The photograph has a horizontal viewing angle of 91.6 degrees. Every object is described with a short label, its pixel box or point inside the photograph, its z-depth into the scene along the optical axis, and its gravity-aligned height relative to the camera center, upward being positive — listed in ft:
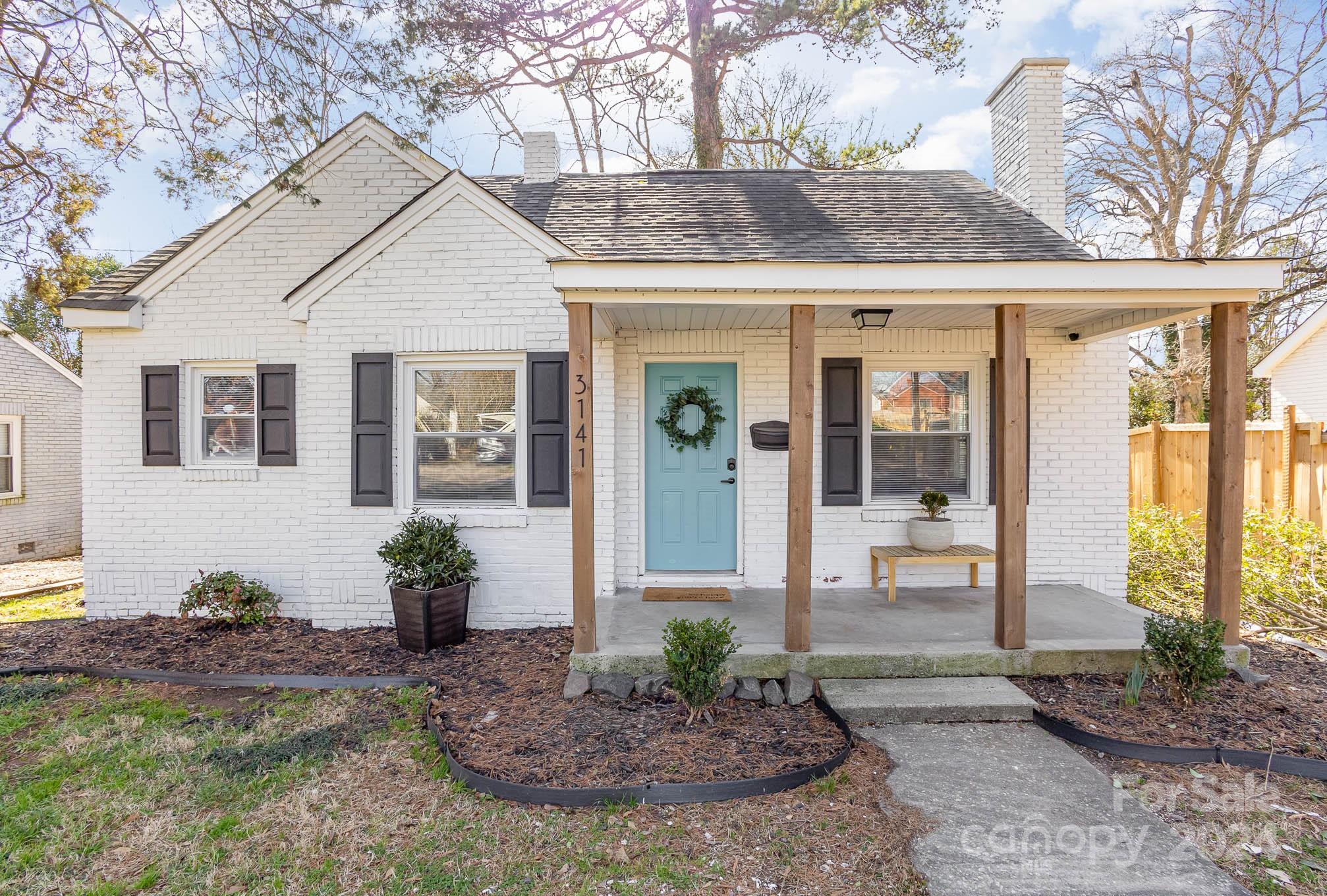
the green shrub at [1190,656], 12.16 -4.10
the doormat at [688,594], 17.91 -4.32
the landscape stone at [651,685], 13.21 -5.02
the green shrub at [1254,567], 18.22 -3.97
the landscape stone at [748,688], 13.17 -5.09
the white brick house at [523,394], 17.92 +1.37
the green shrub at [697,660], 11.75 -4.01
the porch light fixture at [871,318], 16.24 +3.16
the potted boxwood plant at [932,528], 18.19 -2.47
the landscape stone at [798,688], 12.95 -5.02
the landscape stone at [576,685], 13.24 -5.08
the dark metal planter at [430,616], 16.20 -4.50
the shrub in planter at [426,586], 16.26 -3.76
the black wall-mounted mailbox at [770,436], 18.89 +0.12
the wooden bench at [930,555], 17.15 -3.12
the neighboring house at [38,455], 36.04 -0.89
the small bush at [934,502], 18.45 -1.77
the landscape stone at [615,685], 13.19 -5.02
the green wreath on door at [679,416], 19.43 +0.72
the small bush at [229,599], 18.78 -4.66
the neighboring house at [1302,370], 36.70 +4.29
